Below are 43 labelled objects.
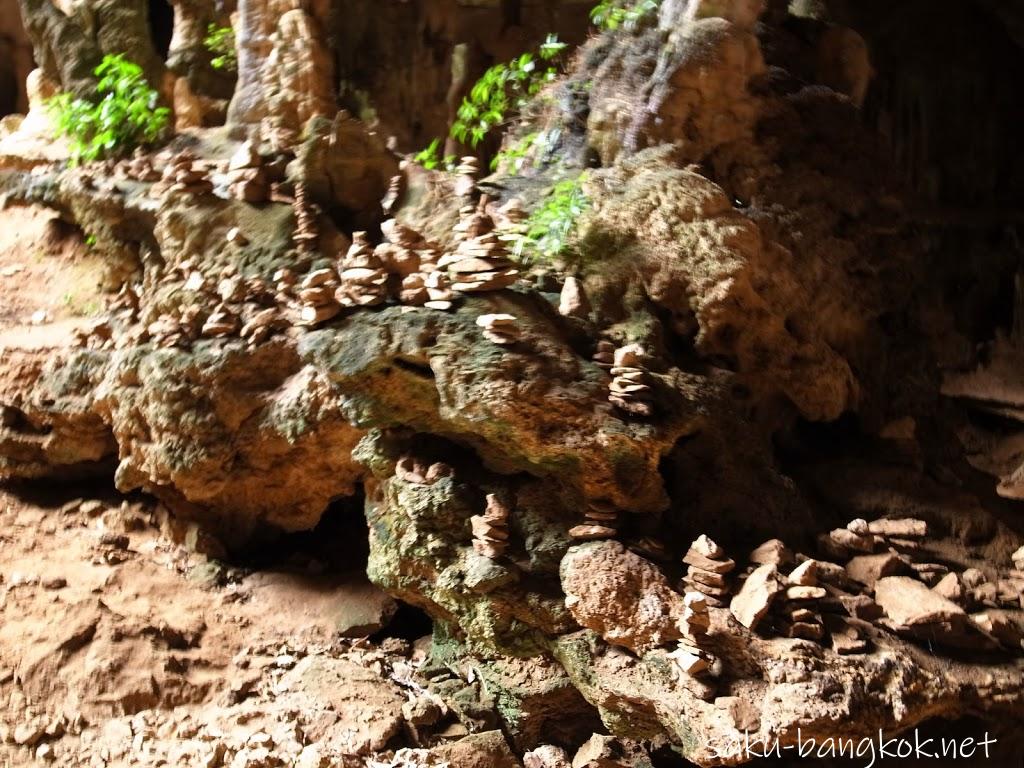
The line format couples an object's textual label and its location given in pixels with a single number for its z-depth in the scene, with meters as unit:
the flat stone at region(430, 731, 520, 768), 3.90
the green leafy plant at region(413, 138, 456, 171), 5.29
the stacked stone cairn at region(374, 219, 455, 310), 3.58
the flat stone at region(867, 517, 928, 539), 3.70
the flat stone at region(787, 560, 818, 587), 3.18
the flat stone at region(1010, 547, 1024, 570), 3.79
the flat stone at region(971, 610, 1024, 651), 3.28
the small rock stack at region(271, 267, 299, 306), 4.38
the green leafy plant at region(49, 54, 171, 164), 5.69
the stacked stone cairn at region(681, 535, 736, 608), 3.25
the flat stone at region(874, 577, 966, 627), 3.18
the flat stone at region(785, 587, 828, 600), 3.13
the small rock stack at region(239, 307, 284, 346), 4.34
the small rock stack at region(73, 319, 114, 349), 5.02
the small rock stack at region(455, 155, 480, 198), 4.45
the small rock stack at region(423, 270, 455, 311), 3.53
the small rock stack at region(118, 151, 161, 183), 5.34
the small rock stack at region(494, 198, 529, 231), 4.11
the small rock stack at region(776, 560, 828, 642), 3.08
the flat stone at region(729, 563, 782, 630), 3.08
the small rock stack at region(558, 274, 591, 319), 3.82
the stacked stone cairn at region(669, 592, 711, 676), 3.05
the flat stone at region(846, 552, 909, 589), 3.50
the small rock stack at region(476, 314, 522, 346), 3.37
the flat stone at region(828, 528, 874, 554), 3.63
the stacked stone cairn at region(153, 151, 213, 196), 4.76
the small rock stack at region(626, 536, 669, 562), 3.39
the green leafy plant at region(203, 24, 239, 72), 6.58
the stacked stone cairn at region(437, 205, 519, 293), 3.54
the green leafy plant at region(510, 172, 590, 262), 3.97
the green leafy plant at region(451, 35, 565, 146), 5.40
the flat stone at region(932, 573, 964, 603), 3.36
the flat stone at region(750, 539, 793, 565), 3.35
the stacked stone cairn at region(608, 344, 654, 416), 3.39
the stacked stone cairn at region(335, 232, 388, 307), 3.65
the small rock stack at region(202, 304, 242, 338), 4.38
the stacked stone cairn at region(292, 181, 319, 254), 4.47
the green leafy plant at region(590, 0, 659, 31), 4.48
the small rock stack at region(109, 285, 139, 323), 5.05
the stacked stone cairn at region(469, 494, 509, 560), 3.64
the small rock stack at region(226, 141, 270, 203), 4.70
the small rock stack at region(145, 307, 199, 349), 4.45
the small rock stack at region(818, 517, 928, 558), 3.64
